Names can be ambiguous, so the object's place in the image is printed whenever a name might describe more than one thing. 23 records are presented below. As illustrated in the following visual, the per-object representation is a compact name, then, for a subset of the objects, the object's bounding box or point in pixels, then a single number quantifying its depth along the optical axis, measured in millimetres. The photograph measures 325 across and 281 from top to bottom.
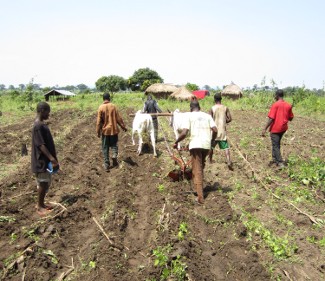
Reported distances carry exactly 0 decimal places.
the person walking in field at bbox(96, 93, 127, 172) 8039
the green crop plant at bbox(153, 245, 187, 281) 3947
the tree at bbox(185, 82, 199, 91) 47000
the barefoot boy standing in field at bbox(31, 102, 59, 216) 5461
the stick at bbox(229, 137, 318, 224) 5649
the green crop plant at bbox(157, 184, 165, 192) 6992
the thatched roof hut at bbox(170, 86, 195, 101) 32912
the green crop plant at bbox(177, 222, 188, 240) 4788
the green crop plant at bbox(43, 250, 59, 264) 4332
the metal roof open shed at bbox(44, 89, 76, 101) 43600
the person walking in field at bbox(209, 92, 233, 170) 8013
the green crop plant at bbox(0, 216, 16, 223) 5370
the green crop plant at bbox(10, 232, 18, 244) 4833
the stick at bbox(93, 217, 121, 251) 4590
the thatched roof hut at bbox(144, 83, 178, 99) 37281
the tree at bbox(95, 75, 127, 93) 75375
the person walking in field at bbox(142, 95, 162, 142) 10602
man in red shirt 8250
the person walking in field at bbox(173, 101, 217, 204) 6230
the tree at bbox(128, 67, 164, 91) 71438
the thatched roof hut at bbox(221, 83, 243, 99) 36469
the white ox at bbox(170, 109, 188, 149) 9836
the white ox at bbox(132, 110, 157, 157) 9461
